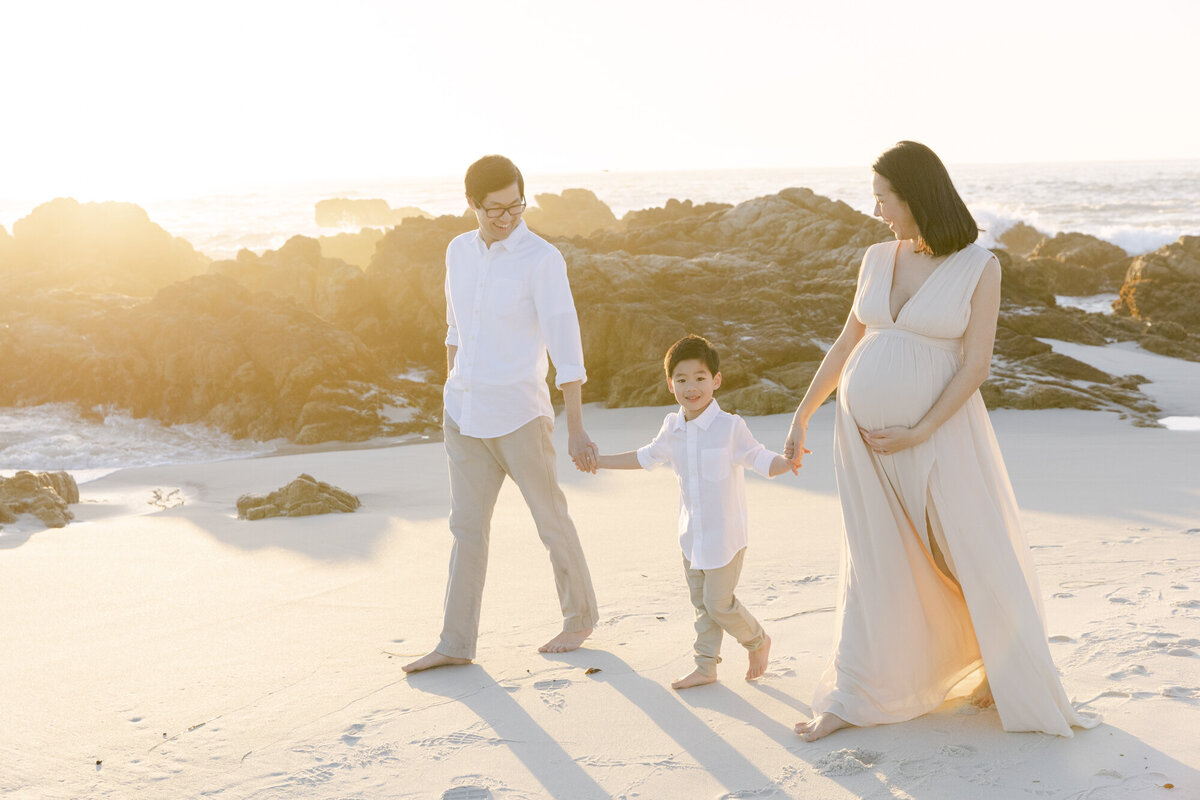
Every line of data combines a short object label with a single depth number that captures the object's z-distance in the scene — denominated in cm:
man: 393
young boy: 352
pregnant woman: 305
